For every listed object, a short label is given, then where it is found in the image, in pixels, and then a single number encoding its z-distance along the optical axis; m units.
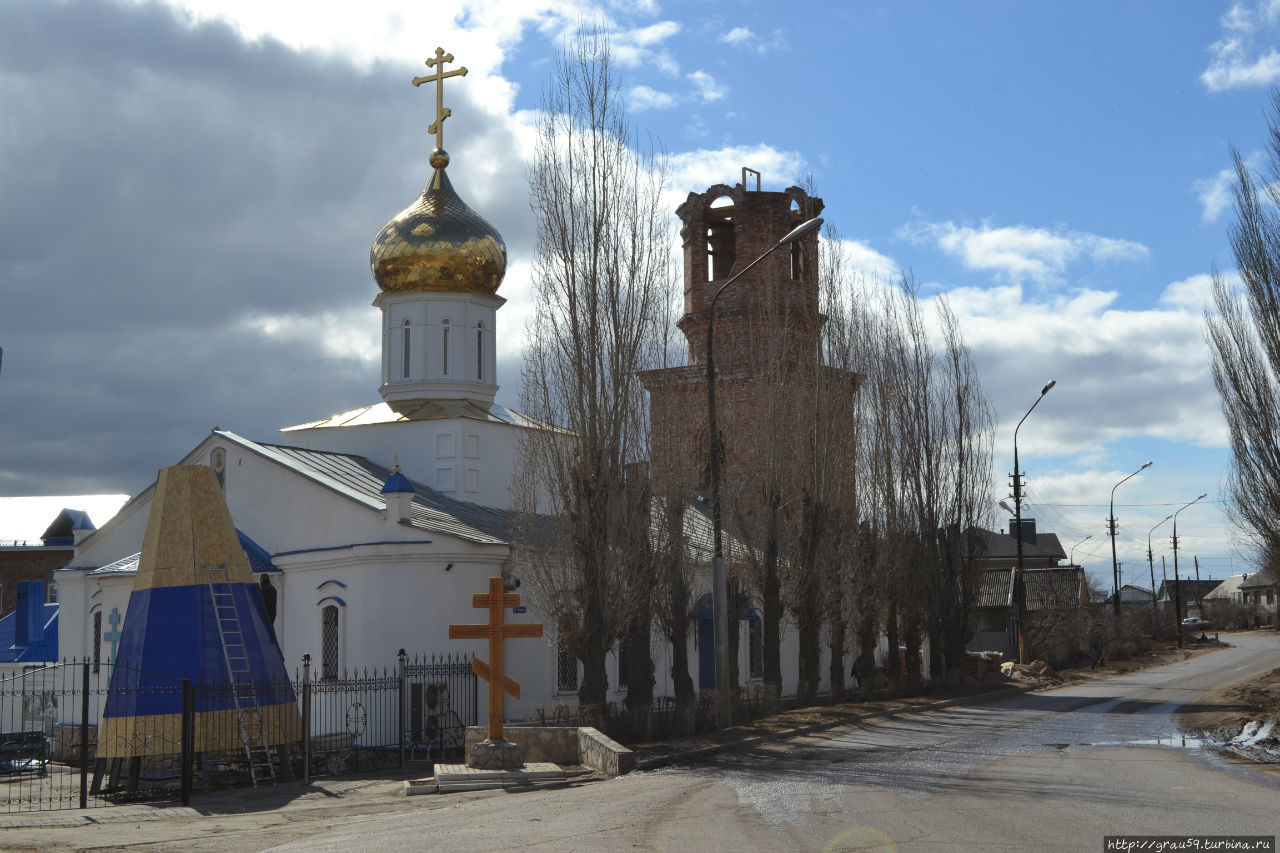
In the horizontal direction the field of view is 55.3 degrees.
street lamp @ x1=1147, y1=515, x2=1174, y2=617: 63.16
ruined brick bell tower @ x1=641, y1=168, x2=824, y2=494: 19.75
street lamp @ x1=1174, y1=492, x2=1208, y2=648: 57.09
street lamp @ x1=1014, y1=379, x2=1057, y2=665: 32.50
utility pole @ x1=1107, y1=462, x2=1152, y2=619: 51.34
